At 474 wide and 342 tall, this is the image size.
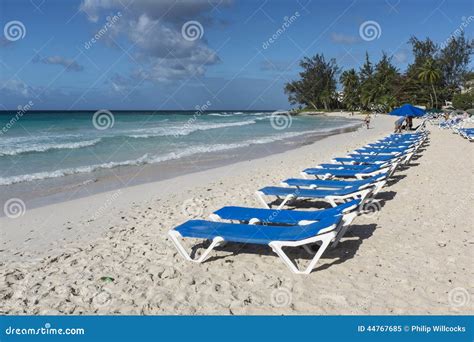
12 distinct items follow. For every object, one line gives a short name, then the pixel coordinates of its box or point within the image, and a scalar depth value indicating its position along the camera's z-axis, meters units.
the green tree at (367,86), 59.69
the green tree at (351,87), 64.50
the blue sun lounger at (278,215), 4.78
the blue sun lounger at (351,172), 7.77
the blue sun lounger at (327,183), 6.68
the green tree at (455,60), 59.07
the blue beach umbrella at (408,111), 20.50
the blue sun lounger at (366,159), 9.60
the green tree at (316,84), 75.12
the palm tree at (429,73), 51.28
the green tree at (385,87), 56.94
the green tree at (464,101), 44.28
